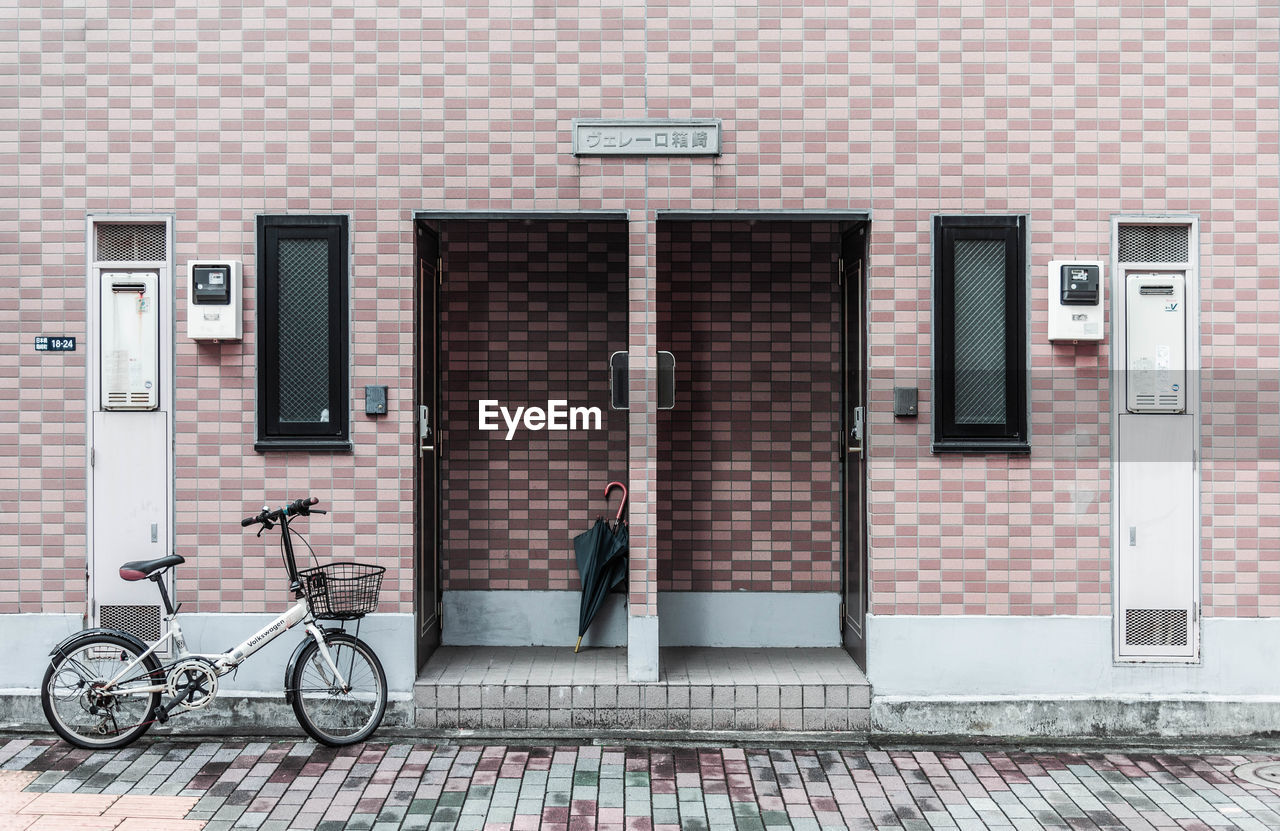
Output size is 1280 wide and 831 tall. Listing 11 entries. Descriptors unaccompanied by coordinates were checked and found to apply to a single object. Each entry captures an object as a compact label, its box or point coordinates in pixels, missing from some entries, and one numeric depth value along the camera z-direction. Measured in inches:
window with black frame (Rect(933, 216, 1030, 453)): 252.4
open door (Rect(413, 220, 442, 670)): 262.1
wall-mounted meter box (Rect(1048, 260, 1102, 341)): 246.8
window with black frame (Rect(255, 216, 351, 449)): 251.6
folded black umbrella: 282.4
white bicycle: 233.6
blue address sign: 252.2
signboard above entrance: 251.0
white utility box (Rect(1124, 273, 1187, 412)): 253.3
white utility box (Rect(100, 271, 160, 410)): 253.3
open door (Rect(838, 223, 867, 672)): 265.0
